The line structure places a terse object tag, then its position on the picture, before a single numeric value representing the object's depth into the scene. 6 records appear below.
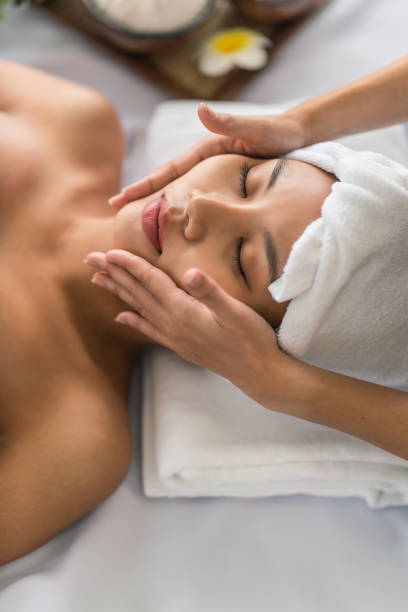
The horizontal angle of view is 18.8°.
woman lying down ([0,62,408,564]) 0.86
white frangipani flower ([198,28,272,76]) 1.11
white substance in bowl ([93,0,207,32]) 1.06
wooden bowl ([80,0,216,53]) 1.08
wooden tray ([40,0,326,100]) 1.13
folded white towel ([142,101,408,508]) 0.93
